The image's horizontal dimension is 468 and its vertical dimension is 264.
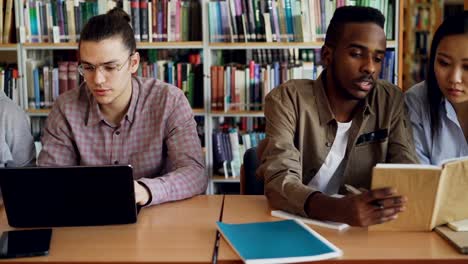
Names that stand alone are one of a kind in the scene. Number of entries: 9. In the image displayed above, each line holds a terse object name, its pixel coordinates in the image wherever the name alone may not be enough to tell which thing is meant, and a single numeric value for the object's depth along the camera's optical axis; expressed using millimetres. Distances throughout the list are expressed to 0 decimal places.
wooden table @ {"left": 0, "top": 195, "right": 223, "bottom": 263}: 1451
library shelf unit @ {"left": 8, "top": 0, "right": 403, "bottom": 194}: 3586
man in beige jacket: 1909
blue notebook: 1403
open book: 1531
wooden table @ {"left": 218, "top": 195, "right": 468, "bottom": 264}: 1425
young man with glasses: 2029
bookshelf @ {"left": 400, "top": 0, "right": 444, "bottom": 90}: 6129
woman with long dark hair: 1974
